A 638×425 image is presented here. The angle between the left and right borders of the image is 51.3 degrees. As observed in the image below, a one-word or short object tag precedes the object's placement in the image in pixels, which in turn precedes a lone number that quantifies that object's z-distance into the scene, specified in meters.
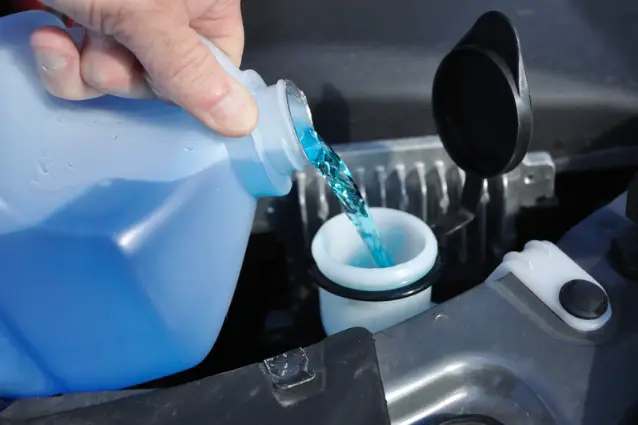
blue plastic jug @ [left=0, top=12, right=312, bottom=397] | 0.50
